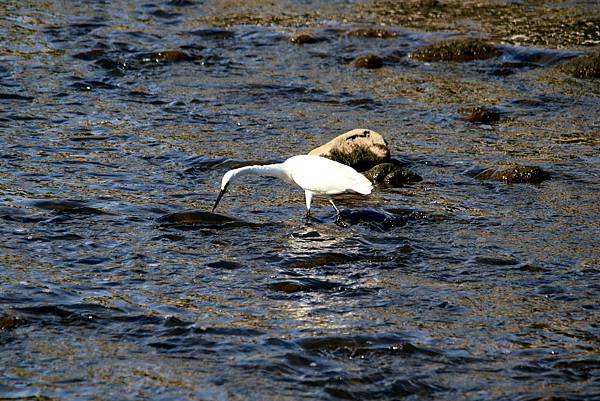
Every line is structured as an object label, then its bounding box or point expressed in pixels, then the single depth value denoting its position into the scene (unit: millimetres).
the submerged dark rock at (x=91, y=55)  26781
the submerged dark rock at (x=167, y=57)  26891
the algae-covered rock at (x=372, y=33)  28828
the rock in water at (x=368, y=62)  26125
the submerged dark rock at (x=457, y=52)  26719
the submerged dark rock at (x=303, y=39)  28531
